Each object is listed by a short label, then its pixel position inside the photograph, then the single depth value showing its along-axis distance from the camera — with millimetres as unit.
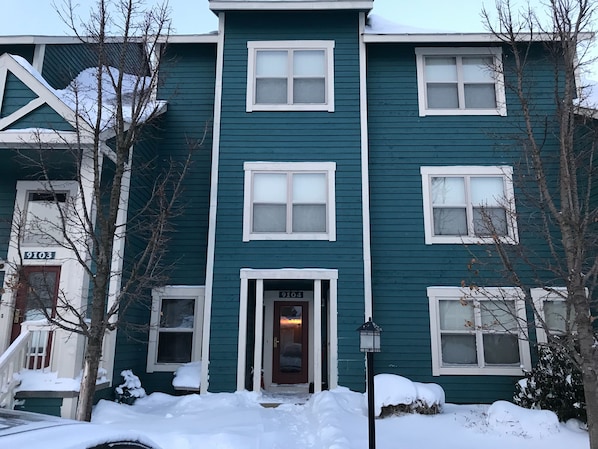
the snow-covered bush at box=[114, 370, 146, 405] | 10102
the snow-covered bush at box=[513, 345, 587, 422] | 8102
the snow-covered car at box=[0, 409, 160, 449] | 2039
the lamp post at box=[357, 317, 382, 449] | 6727
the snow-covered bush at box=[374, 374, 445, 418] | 8844
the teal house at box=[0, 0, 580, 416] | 10797
